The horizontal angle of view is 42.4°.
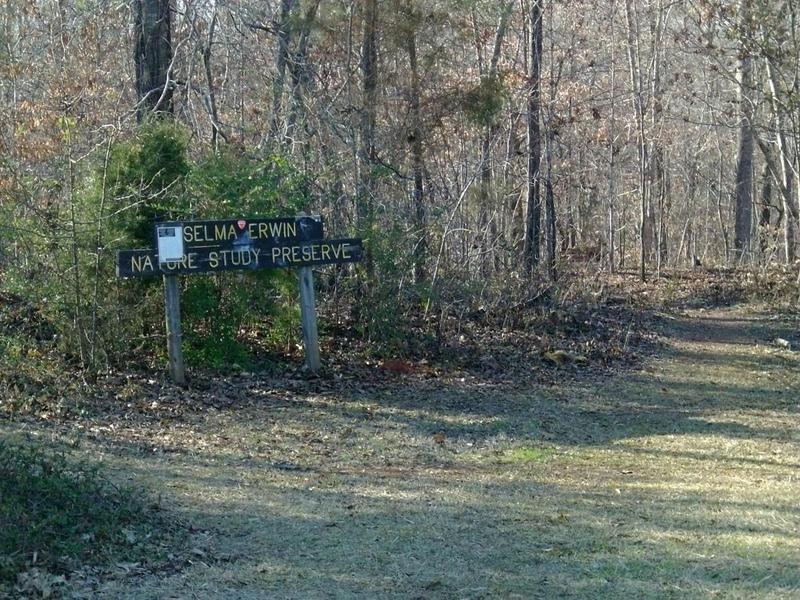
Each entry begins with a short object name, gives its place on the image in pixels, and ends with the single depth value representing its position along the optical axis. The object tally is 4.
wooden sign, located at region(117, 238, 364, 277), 10.75
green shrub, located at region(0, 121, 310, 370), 11.22
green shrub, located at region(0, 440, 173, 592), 5.67
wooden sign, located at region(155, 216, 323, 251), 11.06
